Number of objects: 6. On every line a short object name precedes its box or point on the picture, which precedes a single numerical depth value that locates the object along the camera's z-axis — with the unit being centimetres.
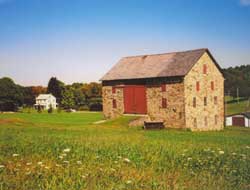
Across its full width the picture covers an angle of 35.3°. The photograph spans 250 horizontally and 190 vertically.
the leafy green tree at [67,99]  10019
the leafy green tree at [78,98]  10356
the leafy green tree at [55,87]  12778
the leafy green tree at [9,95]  8844
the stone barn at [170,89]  4225
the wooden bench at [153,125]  3795
